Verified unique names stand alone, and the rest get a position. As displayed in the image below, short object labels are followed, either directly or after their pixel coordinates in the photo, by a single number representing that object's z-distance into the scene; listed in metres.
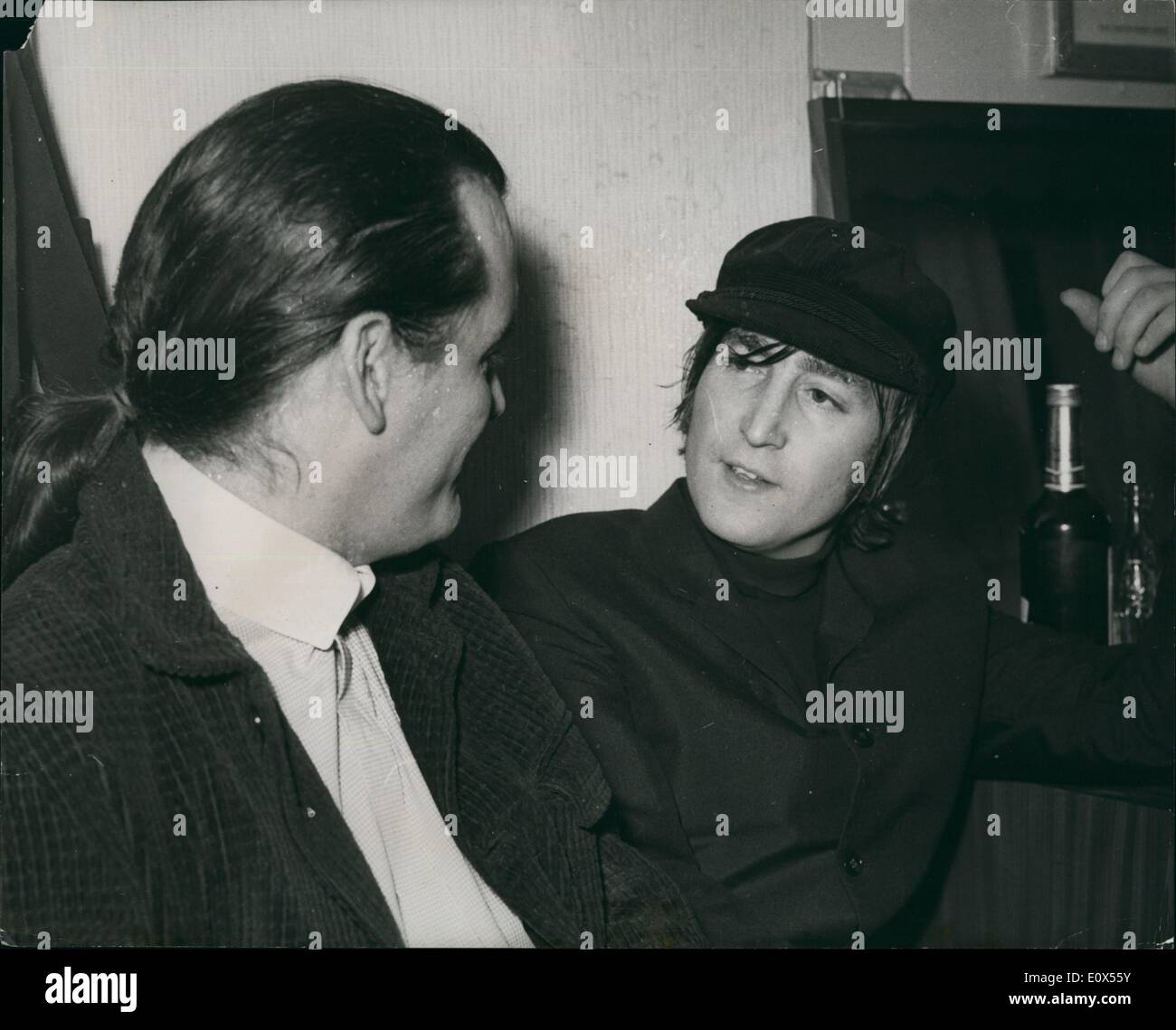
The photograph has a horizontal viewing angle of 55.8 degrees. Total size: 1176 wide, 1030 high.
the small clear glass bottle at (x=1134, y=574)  1.33
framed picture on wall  1.21
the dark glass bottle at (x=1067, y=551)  1.30
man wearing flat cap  1.08
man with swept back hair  0.78
